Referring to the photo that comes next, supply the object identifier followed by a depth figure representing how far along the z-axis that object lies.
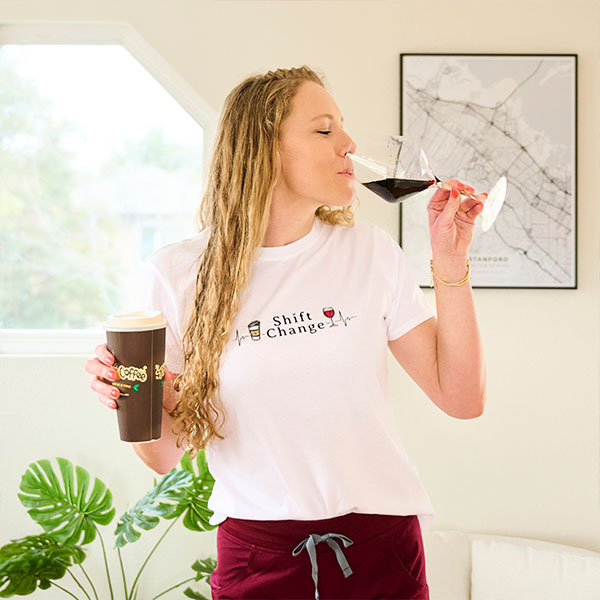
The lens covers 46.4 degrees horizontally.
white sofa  2.28
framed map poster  2.39
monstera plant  2.06
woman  1.20
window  2.60
